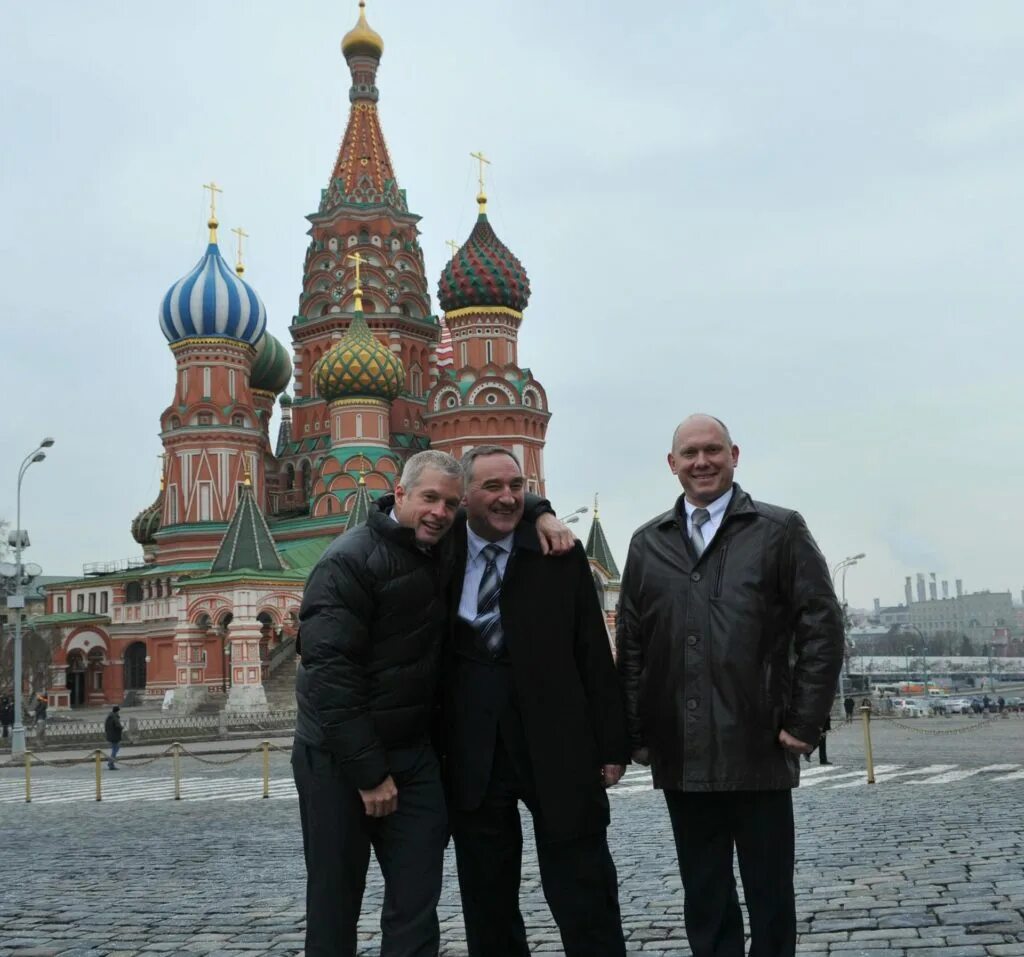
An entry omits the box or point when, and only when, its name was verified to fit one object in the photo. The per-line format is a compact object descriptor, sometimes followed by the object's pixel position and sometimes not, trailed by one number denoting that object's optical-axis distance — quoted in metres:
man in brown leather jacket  4.77
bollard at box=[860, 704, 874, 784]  14.50
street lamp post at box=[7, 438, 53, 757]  27.75
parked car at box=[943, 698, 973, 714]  51.47
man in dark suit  4.85
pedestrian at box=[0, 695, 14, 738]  35.66
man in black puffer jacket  4.69
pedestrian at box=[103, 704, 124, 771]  25.06
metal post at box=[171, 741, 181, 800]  16.19
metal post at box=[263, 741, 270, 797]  15.65
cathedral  50.59
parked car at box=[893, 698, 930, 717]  46.09
